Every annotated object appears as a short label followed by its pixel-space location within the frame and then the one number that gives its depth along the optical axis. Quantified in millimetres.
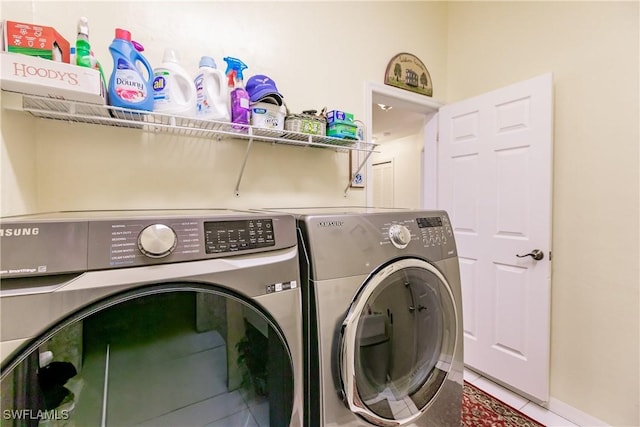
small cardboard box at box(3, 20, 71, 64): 754
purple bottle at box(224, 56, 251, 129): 1175
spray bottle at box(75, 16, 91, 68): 854
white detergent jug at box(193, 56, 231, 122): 1091
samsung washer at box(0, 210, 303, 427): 508
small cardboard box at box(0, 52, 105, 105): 730
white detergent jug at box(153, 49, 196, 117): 1014
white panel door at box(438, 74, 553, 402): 1674
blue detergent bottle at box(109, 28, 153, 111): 916
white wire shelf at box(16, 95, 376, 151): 910
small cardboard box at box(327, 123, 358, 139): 1416
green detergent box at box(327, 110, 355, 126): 1422
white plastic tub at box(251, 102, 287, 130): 1206
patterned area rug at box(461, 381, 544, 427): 1563
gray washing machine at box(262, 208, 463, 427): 833
